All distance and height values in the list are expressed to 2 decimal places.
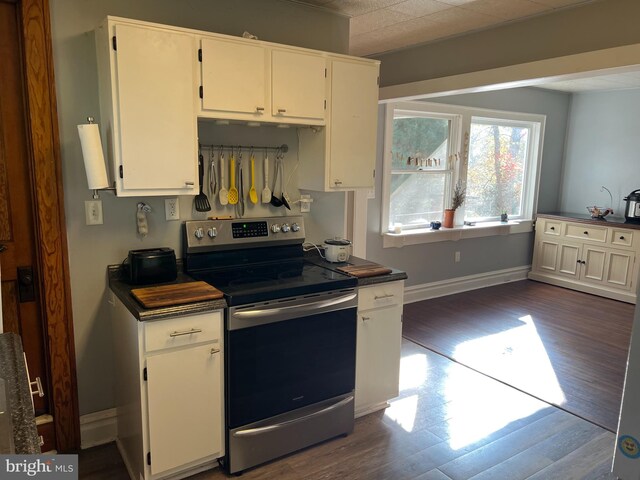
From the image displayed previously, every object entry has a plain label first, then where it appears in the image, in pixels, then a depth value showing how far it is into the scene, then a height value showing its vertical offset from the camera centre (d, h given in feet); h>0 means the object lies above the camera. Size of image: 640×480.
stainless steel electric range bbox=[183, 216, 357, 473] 7.11 -2.66
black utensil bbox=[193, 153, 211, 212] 8.35 -0.60
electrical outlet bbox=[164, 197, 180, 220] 8.17 -0.75
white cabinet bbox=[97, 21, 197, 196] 6.73 +0.82
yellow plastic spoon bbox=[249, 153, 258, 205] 8.88 -0.38
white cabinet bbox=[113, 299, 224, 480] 6.52 -3.17
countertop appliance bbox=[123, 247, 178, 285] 7.34 -1.57
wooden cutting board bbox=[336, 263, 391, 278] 8.39 -1.79
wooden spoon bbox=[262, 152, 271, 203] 9.02 -0.38
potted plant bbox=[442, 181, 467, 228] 16.81 -1.14
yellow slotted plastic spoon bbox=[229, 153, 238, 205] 8.64 -0.36
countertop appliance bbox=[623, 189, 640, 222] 16.74 -1.15
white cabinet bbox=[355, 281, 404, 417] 8.48 -3.15
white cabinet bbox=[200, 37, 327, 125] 7.38 +1.32
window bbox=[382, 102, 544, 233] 15.61 +0.26
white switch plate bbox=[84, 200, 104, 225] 7.59 -0.78
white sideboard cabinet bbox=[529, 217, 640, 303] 16.75 -3.08
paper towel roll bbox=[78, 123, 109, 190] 6.78 +0.09
